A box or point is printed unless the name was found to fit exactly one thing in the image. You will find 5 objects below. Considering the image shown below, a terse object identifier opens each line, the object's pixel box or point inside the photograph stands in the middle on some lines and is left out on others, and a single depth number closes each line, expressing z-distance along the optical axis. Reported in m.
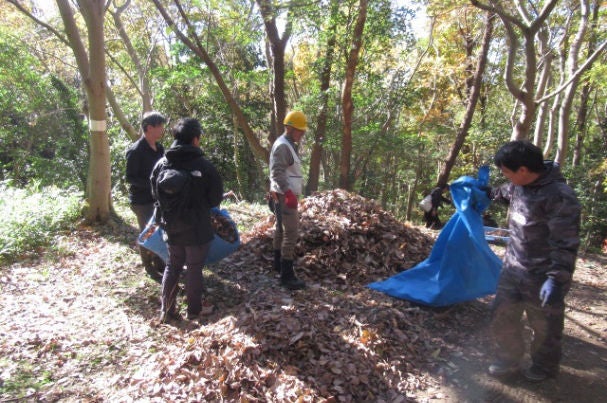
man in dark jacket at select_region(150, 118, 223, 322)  3.54
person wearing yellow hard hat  4.14
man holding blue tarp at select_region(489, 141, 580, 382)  2.71
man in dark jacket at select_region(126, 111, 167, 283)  4.38
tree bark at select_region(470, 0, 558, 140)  5.05
